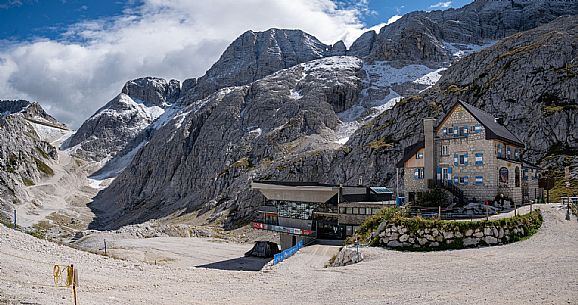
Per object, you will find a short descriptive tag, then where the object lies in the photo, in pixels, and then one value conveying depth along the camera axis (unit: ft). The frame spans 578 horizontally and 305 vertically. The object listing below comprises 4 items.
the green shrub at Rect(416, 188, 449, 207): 113.50
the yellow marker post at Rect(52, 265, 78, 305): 52.18
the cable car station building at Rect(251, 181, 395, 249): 150.61
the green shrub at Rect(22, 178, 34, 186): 529.73
